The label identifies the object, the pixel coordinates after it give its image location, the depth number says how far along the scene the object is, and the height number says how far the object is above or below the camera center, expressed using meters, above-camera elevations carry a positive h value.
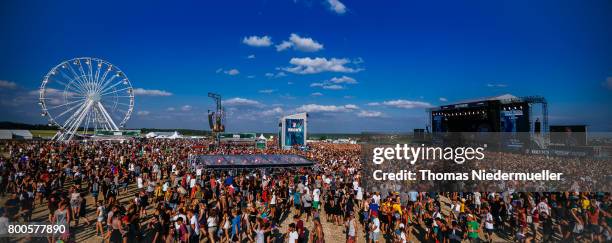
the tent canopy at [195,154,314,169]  15.48 -1.65
